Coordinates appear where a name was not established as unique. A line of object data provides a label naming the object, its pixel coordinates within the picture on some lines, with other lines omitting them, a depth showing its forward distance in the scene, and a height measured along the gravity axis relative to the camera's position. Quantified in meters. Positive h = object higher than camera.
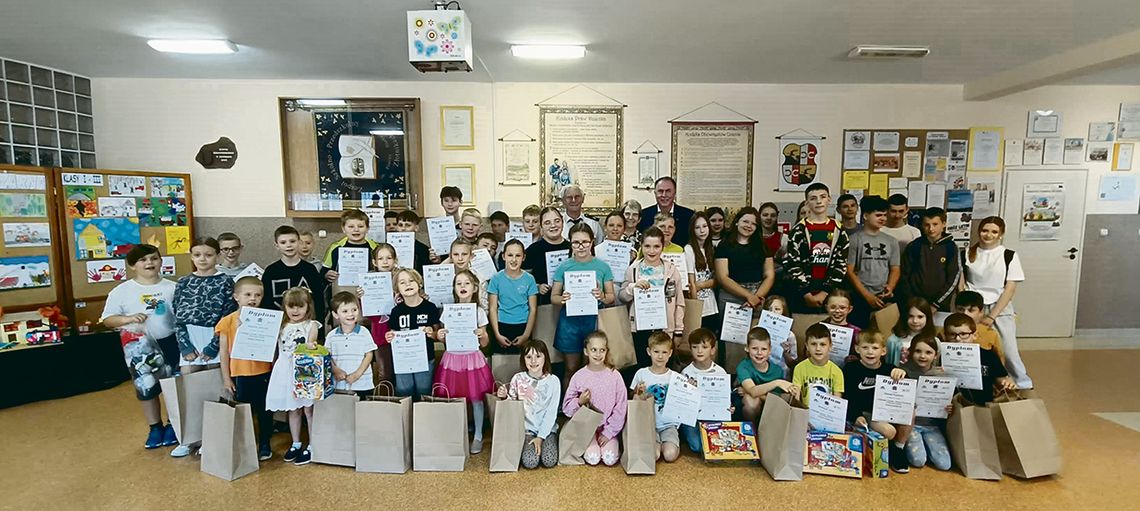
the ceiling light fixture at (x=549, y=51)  3.98 +1.29
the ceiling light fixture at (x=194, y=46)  3.87 +1.30
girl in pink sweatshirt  2.84 -1.03
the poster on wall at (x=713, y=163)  5.19 +0.52
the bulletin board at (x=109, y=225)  4.27 -0.10
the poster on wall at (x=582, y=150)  5.16 +0.65
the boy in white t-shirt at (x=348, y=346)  2.83 -0.74
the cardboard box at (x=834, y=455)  2.69 -1.29
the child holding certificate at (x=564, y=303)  3.13 -0.51
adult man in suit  3.83 +0.03
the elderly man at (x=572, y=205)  3.78 +0.06
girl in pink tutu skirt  2.95 -0.90
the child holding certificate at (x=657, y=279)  3.12 -0.40
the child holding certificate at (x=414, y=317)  2.95 -0.61
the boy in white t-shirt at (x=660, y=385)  2.87 -0.99
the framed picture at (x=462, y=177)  5.18 +0.37
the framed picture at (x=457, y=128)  5.14 +0.87
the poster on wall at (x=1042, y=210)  5.26 +0.04
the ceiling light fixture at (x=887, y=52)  3.94 +1.29
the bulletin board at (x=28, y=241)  3.98 -0.22
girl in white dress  2.79 -0.80
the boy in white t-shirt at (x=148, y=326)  3.01 -0.68
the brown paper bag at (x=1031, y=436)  2.62 -1.16
